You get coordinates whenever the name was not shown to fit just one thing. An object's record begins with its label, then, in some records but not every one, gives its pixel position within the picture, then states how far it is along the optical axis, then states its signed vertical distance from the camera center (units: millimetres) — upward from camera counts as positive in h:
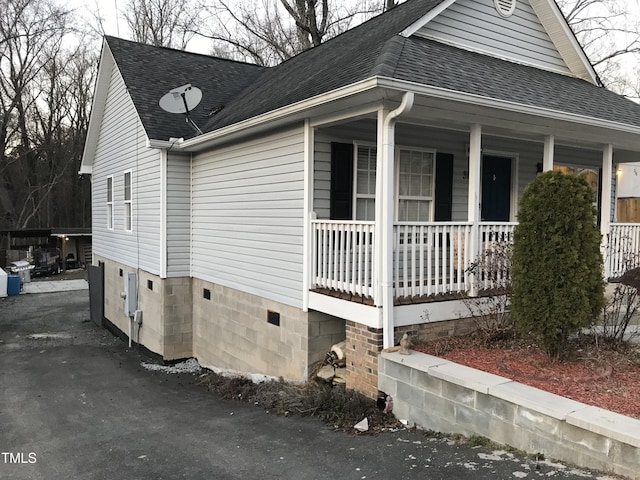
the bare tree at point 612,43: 19719 +7309
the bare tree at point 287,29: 21438 +8456
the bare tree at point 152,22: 27828 +10675
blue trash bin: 19781 -2828
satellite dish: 9820 +2247
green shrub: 4652 -420
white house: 5652 +726
